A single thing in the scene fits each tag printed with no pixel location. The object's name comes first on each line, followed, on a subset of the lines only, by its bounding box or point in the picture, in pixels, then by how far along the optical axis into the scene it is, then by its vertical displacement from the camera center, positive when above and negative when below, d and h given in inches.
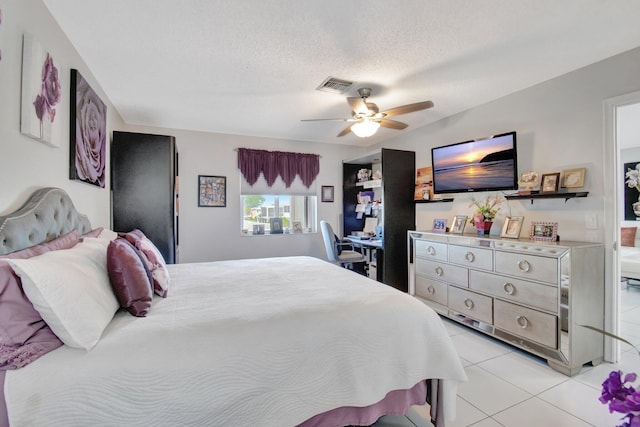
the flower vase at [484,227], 126.0 -5.8
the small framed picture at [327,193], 206.8 +14.3
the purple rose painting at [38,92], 59.6 +26.8
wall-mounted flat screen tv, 118.4 +21.5
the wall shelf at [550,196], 98.8 +6.4
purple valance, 182.9 +31.1
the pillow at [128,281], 56.4 -13.2
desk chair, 170.6 -22.6
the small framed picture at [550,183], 105.5 +11.2
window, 191.0 +1.0
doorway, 93.4 -0.5
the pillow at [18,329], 38.3 -15.7
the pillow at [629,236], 190.9 -14.6
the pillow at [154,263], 69.6 -12.6
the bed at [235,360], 40.3 -23.3
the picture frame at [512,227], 116.2 -5.4
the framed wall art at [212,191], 174.6 +13.4
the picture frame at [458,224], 138.1 -5.0
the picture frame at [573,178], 100.1 +12.4
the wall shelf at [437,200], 150.5 +6.9
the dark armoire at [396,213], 163.8 +0.2
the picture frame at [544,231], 105.5 -6.5
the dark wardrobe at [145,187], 125.3 +11.3
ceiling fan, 105.0 +37.4
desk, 171.1 -24.5
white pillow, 40.3 -12.2
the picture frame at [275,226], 194.1 -8.3
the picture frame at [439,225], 149.3 -6.0
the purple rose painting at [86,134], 84.0 +25.4
